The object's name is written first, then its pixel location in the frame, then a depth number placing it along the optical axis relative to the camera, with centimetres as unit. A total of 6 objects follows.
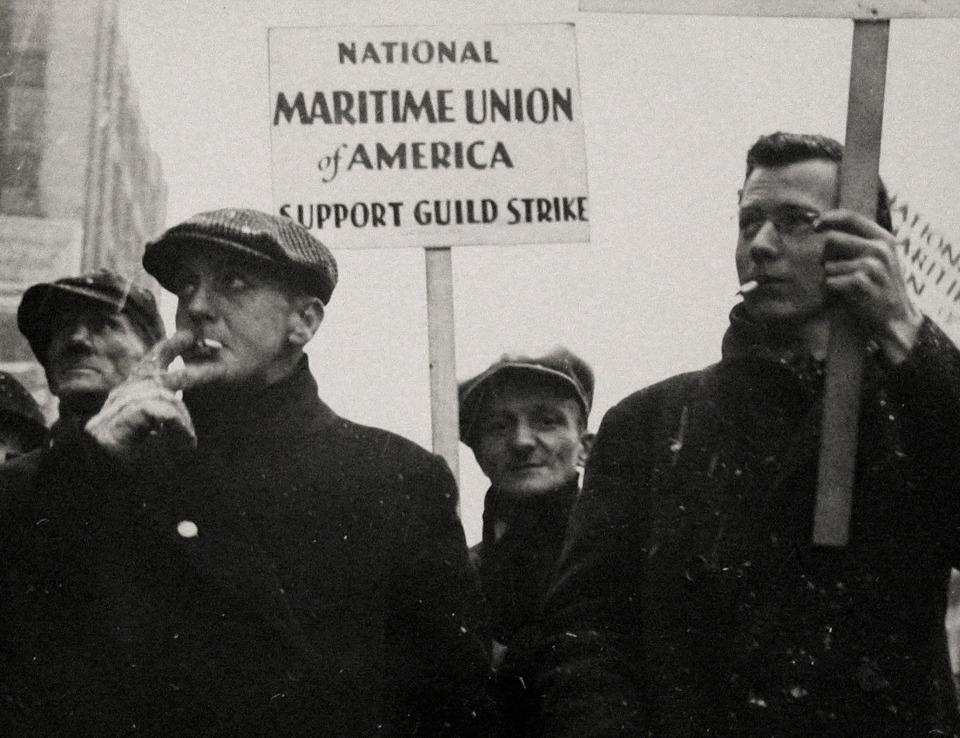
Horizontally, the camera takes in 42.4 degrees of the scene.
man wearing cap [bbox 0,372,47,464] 261
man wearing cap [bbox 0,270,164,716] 217
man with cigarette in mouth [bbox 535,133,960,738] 197
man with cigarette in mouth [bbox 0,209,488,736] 217
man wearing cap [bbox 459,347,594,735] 249
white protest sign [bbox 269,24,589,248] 256
